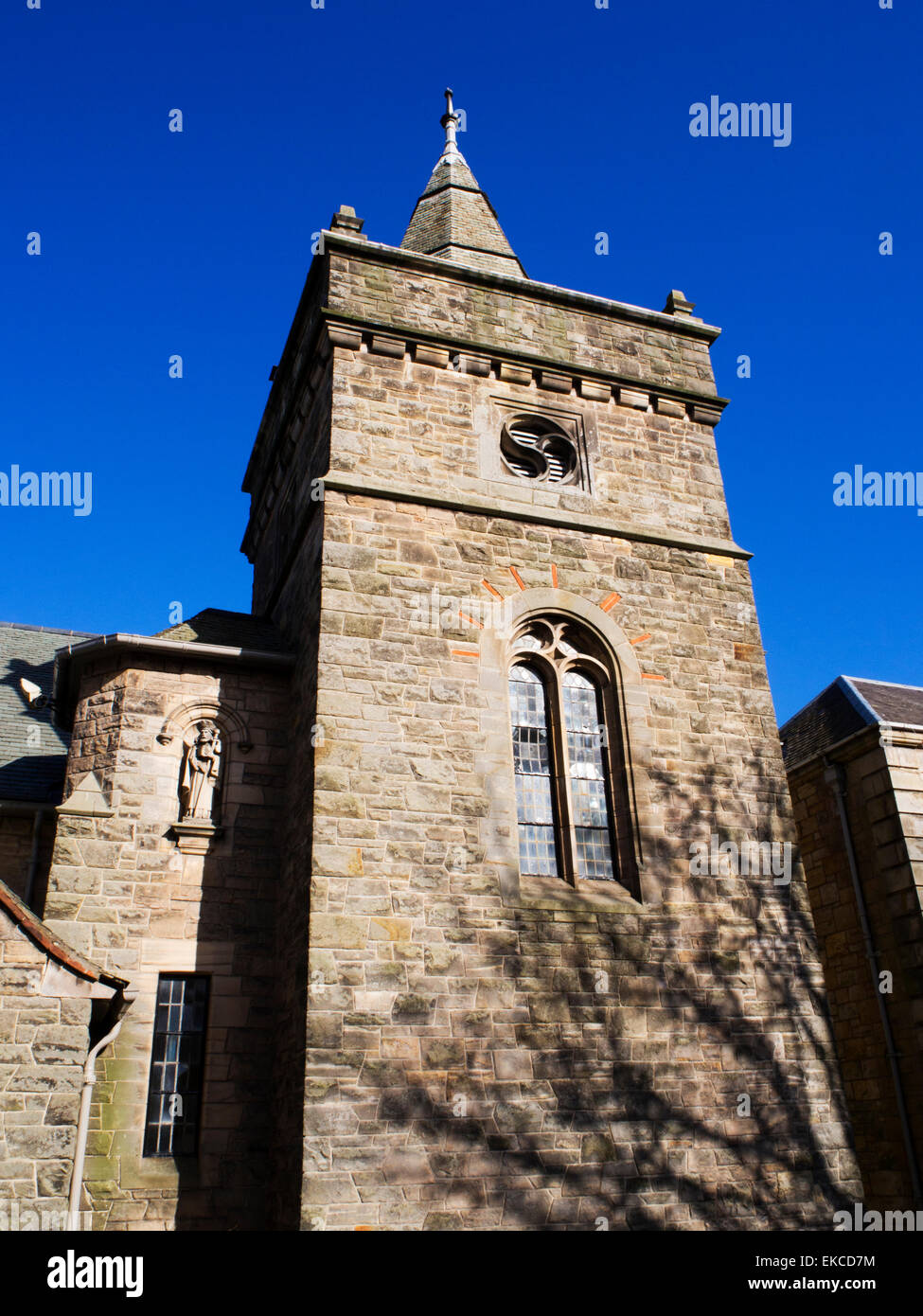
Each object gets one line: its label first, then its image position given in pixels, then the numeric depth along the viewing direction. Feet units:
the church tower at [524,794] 29.22
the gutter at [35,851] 37.86
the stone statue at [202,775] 35.63
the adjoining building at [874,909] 38.60
